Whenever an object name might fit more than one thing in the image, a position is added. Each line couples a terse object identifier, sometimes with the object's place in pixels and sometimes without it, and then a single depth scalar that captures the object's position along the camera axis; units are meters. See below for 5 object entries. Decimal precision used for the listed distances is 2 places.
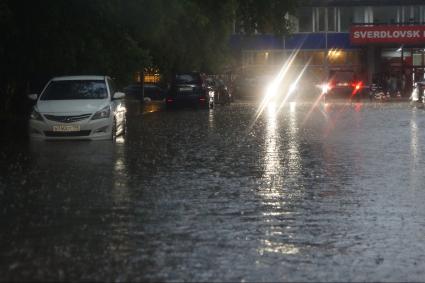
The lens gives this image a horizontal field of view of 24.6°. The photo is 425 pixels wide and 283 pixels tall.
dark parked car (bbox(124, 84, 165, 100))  65.28
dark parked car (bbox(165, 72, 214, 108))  43.47
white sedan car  21.09
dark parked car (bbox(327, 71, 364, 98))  56.84
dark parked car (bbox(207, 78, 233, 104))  48.61
